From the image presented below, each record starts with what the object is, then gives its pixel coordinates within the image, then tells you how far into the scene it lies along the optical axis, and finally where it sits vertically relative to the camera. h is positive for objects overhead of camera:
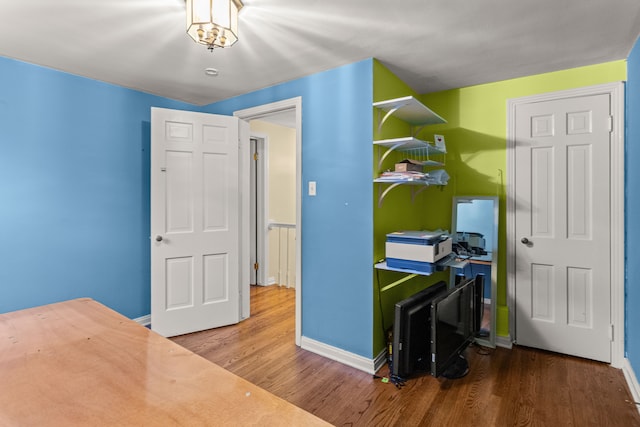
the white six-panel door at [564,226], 2.54 -0.10
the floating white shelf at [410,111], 2.34 +0.81
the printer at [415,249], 2.27 -0.26
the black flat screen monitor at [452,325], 2.12 -0.79
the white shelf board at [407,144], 2.32 +0.52
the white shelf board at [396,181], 2.35 +0.23
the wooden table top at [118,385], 0.74 -0.45
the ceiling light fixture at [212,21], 1.48 +0.88
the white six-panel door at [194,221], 2.97 -0.08
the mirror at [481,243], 2.86 -0.27
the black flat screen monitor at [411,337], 2.19 -0.85
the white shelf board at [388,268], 2.31 -0.40
